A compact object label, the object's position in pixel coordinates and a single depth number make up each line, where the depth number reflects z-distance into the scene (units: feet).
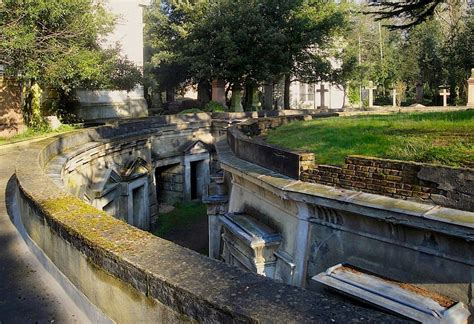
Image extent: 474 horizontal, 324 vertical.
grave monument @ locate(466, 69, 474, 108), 63.49
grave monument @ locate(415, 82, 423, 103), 112.90
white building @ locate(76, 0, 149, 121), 86.94
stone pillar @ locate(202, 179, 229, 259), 40.47
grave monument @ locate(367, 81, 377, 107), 112.06
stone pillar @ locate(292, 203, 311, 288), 23.34
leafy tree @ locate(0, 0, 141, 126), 48.32
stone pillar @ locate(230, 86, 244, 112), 93.81
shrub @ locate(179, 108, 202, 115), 80.90
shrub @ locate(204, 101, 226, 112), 83.46
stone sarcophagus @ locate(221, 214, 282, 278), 26.00
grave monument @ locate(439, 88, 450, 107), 89.88
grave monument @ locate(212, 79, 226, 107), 92.07
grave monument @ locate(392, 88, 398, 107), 116.67
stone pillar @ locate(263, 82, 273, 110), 108.10
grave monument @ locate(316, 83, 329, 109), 96.23
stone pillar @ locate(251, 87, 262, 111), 98.16
